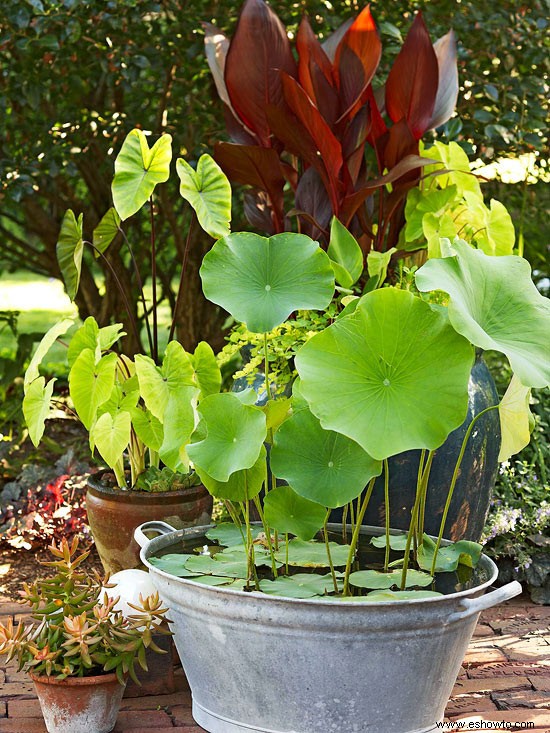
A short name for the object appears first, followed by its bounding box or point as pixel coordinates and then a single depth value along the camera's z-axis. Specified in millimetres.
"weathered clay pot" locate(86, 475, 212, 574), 2455
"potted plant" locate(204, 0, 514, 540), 2527
